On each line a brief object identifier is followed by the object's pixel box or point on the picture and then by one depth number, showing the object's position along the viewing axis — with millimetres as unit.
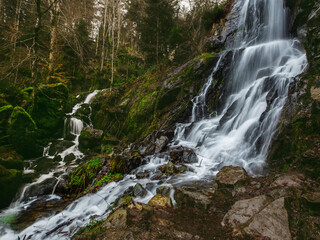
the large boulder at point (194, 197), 3666
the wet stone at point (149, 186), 4920
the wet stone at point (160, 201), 3814
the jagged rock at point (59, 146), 9288
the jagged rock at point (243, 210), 2932
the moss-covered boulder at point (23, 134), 7789
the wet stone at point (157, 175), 5562
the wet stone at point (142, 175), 5902
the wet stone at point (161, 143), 7742
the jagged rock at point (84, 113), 12737
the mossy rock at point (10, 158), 6707
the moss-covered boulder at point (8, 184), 5572
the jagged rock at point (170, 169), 5720
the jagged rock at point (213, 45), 13227
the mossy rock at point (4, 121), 7617
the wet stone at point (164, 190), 4386
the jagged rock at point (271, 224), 2543
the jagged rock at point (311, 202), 2689
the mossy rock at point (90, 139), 10289
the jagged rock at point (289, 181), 3435
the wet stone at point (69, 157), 8848
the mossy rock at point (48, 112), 9977
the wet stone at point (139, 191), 4543
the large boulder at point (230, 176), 4095
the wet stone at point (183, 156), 6496
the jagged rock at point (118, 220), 3131
